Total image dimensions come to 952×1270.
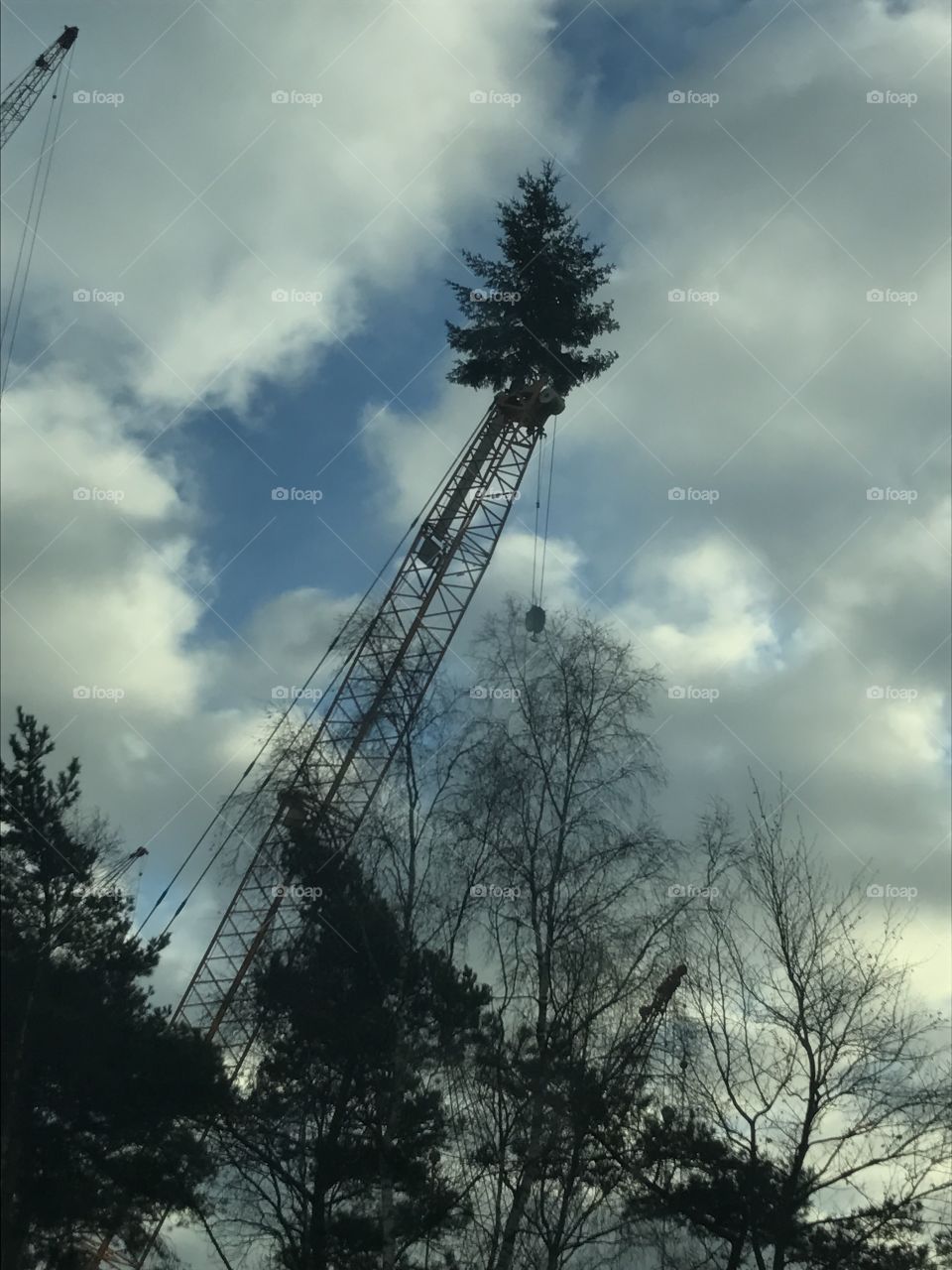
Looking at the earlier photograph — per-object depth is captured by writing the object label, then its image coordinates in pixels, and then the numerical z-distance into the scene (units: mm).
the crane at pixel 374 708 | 26656
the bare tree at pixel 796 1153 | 20375
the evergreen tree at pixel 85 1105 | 22781
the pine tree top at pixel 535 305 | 35875
